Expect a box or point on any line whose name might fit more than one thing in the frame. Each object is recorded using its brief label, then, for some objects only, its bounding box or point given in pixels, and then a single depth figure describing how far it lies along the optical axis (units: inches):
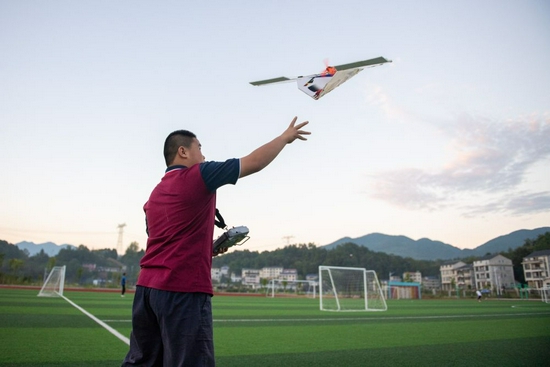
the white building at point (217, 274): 6685.0
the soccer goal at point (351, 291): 781.9
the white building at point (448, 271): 5078.7
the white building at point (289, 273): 5557.1
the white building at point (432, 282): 6267.7
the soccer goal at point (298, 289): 2464.0
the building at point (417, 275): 5359.3
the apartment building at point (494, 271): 3459.6
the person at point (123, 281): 1044.5
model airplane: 119.3
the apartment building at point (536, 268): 2415.4
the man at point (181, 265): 83.7
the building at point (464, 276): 4664.9
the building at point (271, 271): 6599.4
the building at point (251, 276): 6752.0
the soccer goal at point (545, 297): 1333.2
